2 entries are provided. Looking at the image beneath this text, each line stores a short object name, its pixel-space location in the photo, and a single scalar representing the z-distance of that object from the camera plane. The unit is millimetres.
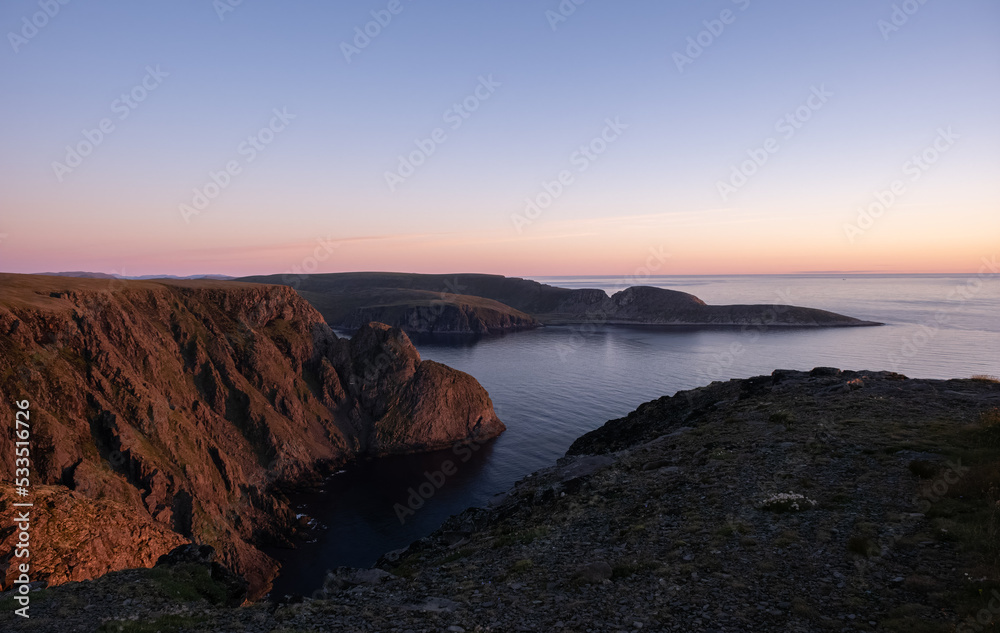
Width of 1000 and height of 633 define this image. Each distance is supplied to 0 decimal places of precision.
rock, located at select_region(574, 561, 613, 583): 14938
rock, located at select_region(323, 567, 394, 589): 18656
